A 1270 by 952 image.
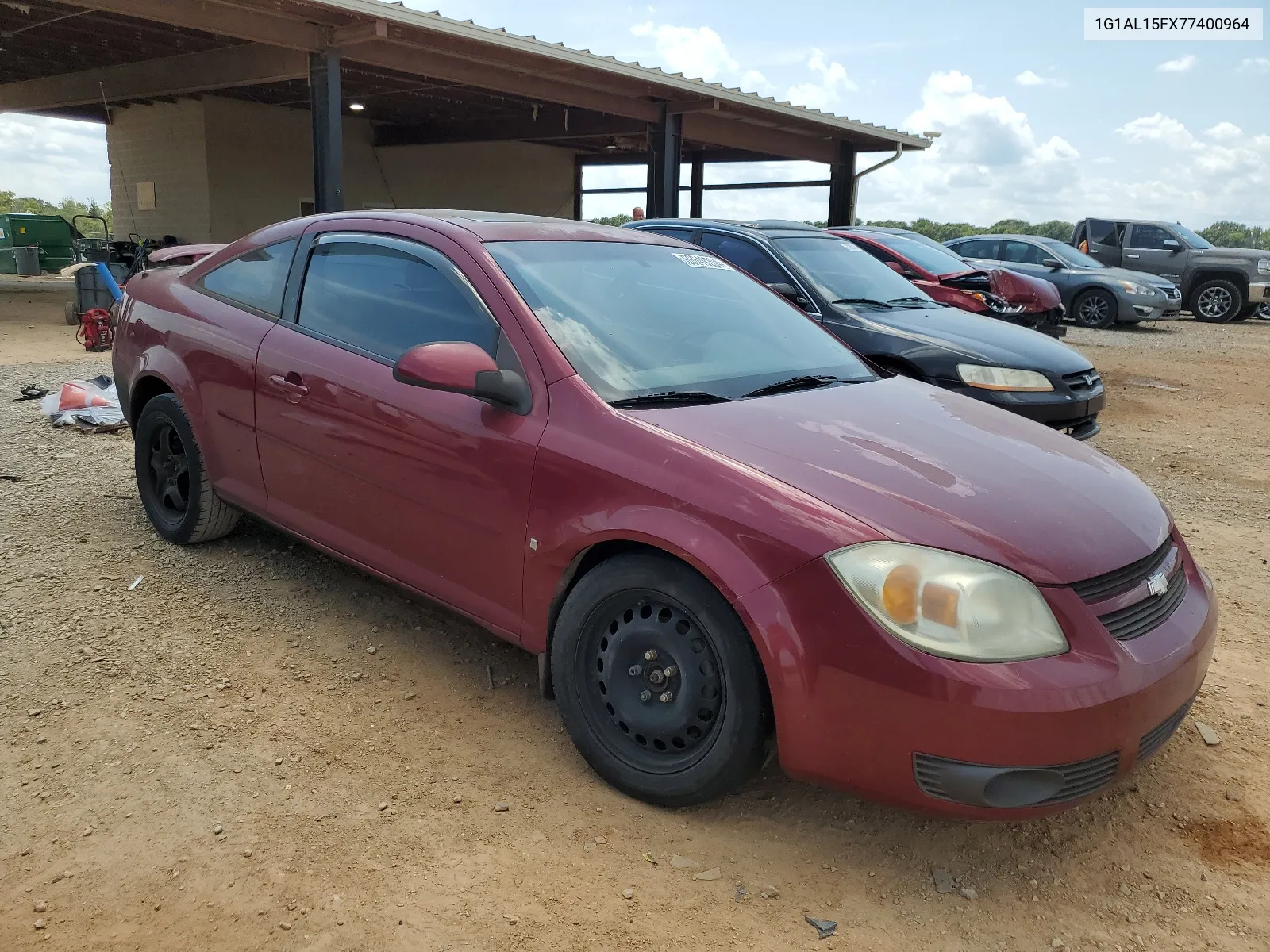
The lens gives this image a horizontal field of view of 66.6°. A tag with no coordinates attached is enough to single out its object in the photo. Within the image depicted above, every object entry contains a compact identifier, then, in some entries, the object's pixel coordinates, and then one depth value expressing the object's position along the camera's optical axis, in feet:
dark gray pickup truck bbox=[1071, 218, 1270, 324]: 56.24
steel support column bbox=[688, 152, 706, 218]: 69.92
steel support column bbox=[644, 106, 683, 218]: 47.44
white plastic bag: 21.33
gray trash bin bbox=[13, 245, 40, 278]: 65.36
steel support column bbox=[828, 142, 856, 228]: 62.34
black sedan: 19.22
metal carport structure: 33.55
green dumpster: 66.95
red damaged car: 28.09
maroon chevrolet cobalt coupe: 7.15
